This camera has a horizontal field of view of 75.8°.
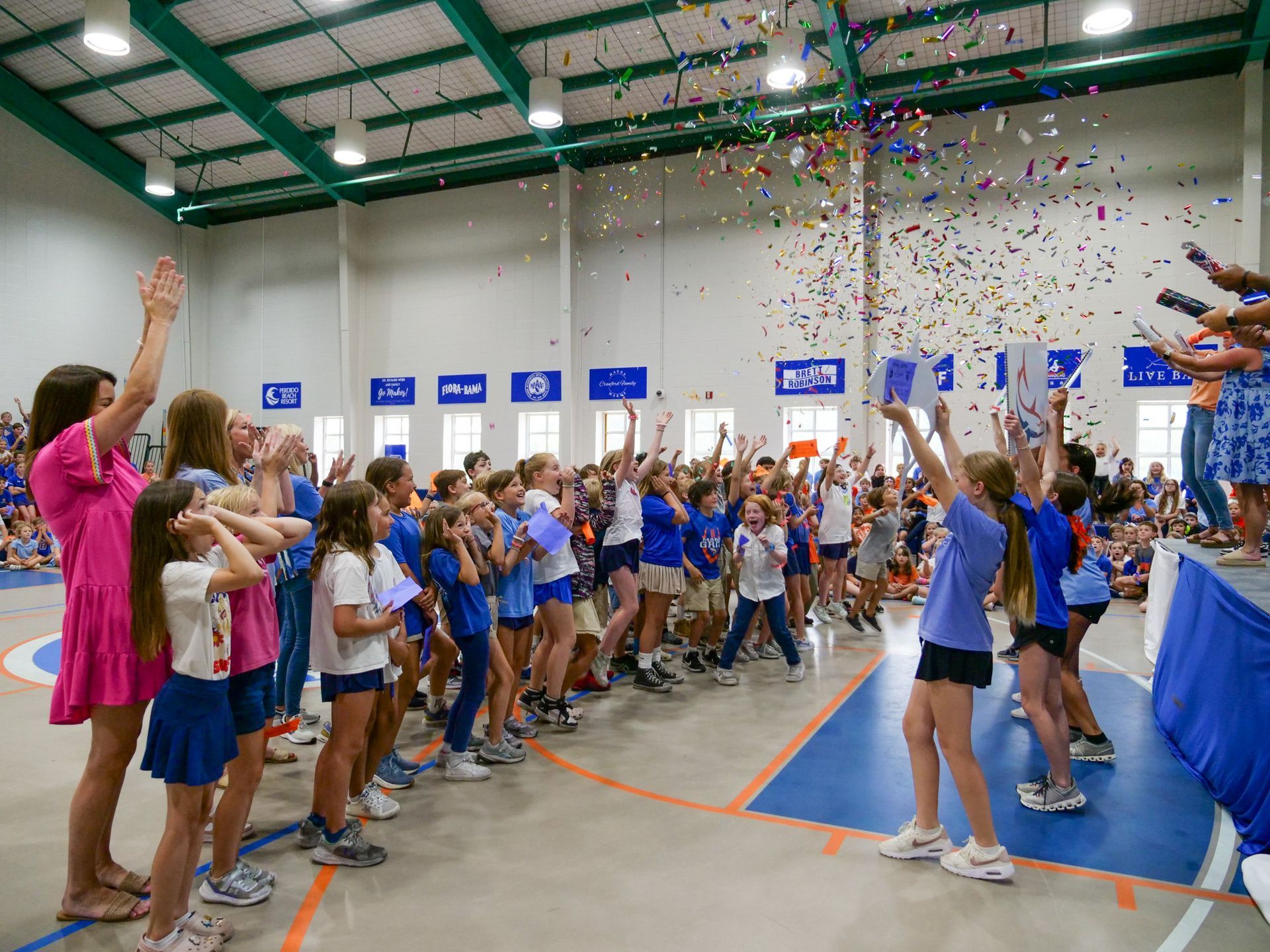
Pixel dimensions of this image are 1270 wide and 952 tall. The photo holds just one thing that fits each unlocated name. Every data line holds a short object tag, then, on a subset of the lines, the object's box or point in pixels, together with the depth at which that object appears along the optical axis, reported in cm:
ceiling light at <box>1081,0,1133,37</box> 924
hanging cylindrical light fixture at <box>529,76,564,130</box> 1265
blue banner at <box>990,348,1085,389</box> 1251
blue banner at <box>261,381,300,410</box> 1941
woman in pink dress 256
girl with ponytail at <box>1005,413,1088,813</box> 363
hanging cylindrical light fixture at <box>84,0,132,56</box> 1091
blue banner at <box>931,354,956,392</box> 1323
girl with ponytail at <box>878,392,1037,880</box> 304
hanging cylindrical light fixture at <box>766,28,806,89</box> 982
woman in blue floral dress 444
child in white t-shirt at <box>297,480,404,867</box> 306
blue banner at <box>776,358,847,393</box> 1414
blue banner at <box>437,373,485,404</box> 1769
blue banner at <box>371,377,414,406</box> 1852
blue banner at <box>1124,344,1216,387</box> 1264
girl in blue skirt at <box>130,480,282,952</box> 245
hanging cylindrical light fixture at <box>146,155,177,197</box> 1638
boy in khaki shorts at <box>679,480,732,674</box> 641
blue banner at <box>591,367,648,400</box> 1622
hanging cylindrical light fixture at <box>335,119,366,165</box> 1402
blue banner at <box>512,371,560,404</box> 1681
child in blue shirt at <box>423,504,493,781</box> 387
